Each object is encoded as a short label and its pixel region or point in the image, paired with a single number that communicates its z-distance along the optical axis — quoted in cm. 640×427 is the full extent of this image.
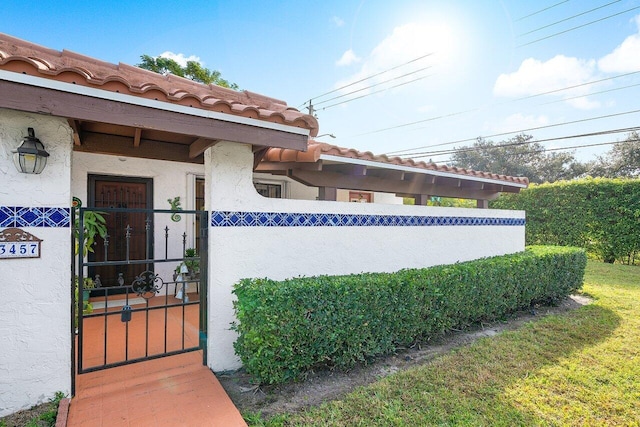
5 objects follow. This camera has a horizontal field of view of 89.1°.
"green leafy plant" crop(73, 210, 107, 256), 523
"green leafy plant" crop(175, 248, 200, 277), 720
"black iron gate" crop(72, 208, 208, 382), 360
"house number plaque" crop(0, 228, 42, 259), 291
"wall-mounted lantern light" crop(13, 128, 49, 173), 279
